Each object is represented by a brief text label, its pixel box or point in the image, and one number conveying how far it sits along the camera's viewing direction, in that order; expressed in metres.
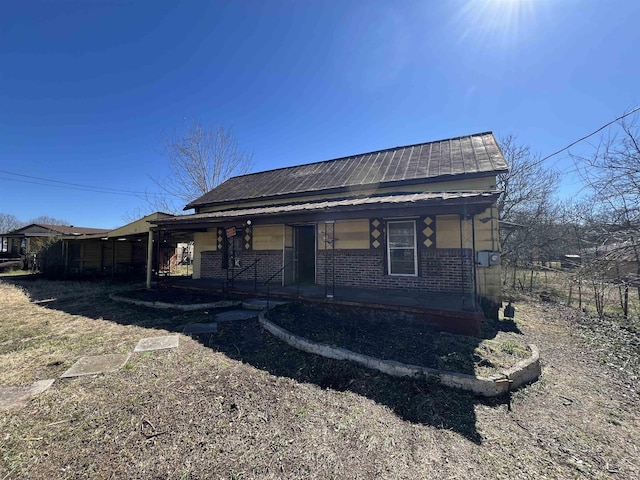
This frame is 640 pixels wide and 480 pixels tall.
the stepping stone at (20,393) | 3.32
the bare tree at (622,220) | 5.83
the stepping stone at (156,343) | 5.05
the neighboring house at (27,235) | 22.30
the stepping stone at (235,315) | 6.71
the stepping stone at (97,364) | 4.13
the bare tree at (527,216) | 16.22
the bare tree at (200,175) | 21.61
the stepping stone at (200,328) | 5.94
